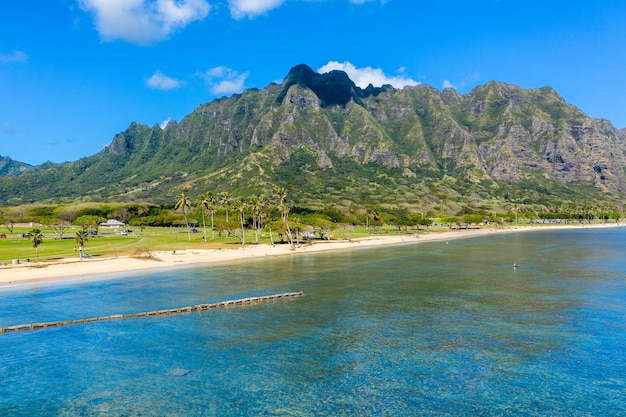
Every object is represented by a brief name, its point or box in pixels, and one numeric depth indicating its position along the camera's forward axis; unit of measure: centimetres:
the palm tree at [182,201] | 14925
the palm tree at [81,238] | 9419
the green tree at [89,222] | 16925
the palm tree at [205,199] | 14526
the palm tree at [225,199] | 15346
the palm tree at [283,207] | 13775
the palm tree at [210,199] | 14738
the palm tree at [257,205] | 14212
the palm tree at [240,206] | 13760
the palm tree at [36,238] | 8828
